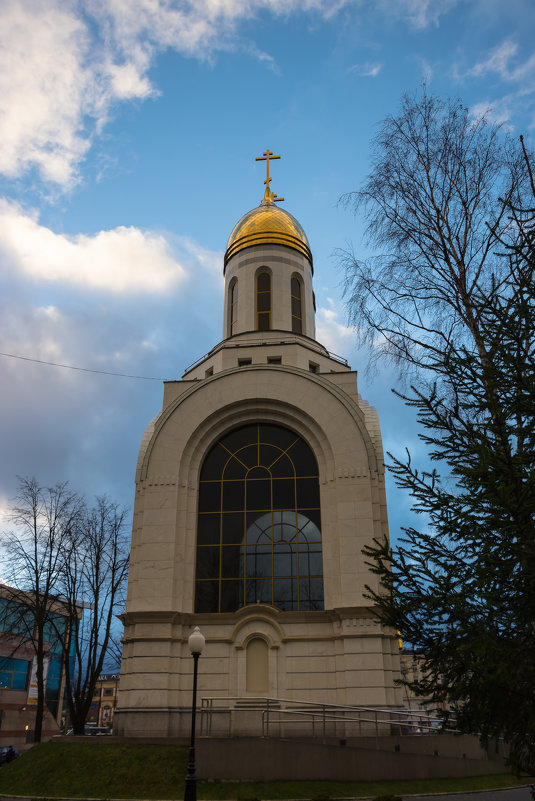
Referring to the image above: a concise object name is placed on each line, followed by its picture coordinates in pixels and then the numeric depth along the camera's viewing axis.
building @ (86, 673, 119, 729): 99.18
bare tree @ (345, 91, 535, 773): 8.34
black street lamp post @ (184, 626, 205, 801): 12.80
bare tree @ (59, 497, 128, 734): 28.25
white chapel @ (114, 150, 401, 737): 23.03
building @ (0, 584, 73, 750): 46.81
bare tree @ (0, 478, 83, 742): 27.73
